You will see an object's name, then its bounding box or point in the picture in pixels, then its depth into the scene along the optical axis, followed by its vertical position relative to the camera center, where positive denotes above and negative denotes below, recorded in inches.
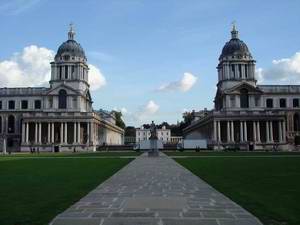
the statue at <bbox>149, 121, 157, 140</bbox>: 1909.0 +26.0
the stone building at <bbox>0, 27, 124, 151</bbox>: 3119.5 +286.4
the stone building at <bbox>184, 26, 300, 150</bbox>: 3049.6 +278.9
